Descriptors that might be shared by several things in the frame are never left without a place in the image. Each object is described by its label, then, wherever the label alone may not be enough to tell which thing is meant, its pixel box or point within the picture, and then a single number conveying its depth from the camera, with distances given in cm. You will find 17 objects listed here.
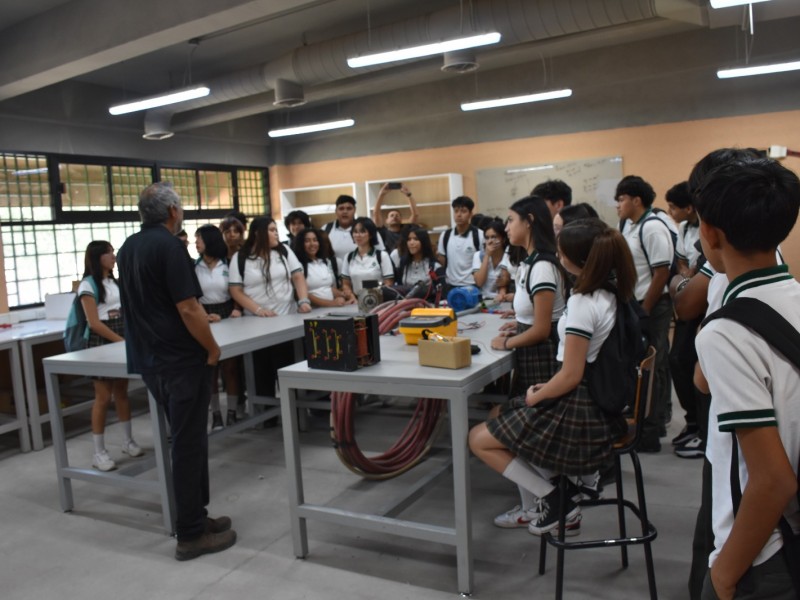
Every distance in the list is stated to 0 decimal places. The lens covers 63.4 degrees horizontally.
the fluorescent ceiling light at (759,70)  638
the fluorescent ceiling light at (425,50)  501
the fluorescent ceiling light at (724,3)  420
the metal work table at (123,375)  305
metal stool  218
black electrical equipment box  259
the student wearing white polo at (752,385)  99
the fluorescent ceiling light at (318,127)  842
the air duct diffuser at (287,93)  721
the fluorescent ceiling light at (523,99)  755
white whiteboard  849
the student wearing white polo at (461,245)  577
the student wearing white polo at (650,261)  361
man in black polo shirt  272
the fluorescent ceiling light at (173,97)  634
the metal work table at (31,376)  451
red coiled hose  336
